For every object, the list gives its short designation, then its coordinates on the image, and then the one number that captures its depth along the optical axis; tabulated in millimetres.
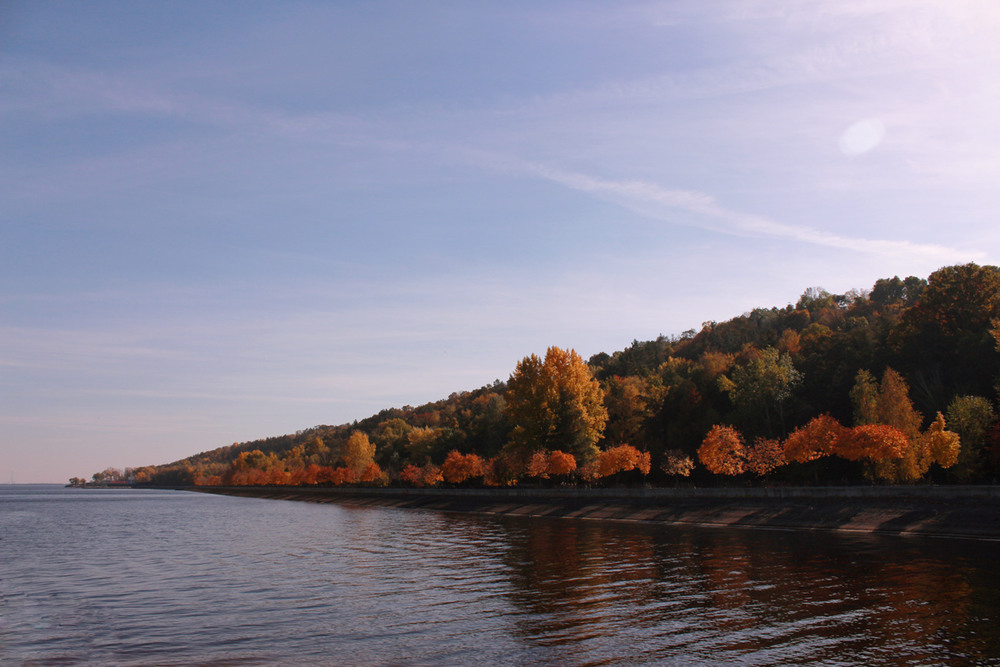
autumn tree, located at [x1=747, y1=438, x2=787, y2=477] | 86188
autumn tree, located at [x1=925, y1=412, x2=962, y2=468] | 66625
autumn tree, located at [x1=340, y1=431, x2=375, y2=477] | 191875
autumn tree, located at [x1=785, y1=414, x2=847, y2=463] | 79625
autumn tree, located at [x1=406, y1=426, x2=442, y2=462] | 165875
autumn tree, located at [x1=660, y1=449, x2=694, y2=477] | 95688
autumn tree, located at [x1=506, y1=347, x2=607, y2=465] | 107312
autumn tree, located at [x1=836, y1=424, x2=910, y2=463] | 69062
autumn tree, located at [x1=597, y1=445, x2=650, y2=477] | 101562
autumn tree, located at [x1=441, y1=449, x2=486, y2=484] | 133650
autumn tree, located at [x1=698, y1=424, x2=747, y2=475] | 89875
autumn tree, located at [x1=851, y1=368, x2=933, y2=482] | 68438
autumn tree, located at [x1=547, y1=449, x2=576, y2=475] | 102562
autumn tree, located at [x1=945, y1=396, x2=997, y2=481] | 67688
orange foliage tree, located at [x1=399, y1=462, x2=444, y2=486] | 149125
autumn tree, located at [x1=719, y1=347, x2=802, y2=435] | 99000
